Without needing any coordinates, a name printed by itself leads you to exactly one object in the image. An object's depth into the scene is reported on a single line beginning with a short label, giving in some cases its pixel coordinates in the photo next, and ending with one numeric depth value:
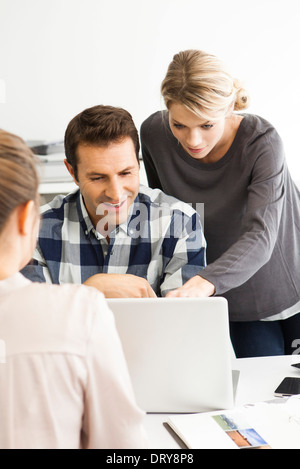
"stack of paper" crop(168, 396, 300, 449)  1.65
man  2.05
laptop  1.70
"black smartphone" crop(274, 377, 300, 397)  1.83
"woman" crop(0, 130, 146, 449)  1.32
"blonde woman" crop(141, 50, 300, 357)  2.03
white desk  1.70
